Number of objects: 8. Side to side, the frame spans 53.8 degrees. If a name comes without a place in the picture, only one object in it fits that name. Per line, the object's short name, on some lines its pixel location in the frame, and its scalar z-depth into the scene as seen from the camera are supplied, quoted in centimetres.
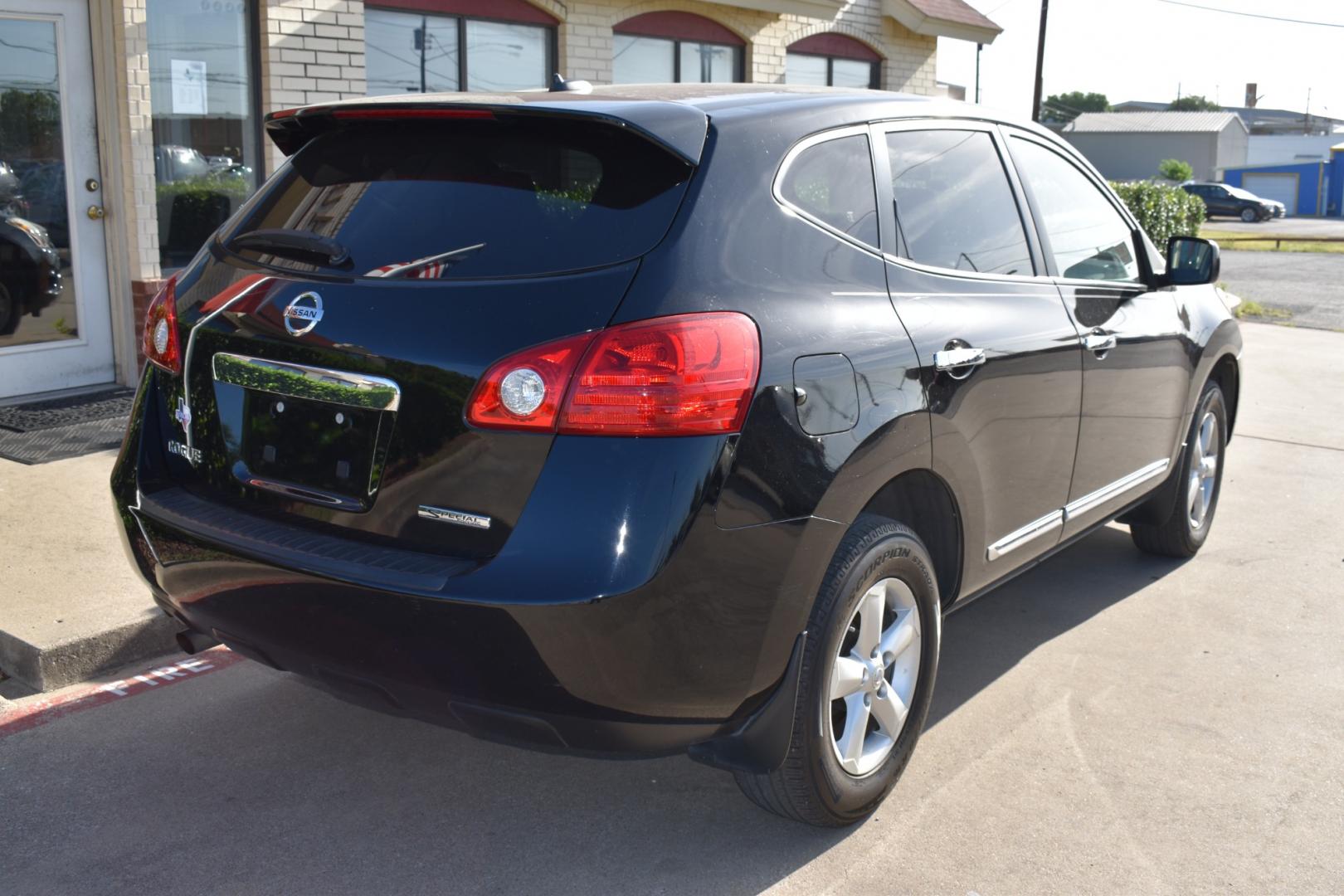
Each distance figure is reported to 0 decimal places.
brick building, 762
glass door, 752
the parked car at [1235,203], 5753
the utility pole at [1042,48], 3249
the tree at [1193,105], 12425
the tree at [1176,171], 6612
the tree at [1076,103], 12644
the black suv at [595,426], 271
